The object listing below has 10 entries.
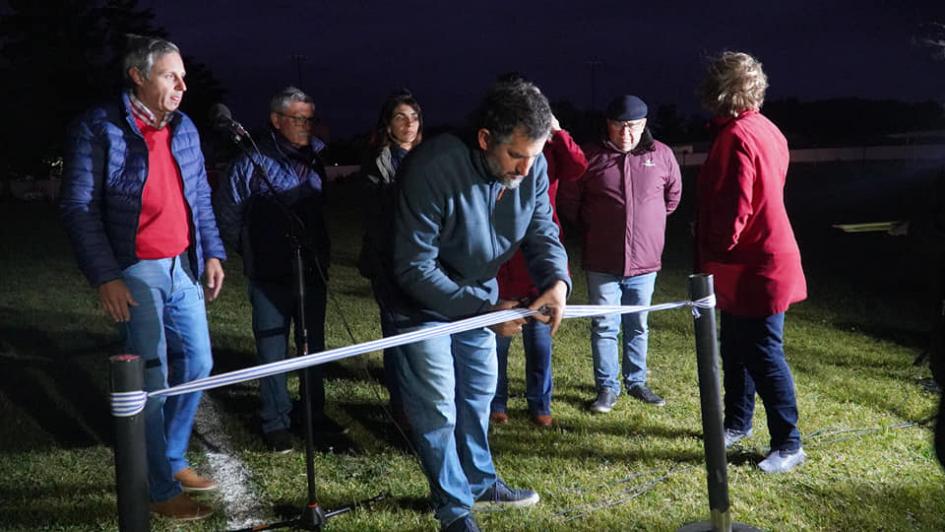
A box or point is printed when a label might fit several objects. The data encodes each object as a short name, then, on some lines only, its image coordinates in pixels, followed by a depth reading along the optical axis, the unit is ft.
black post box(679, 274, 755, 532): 9.94
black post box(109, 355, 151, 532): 7.10
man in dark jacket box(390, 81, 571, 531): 10.09
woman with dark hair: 14.34
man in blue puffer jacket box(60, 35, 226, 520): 10.94
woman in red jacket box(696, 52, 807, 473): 13.21
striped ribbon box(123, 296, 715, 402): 8.51
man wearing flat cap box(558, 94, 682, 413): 17.02
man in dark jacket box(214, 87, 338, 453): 14.73
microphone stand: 11.44
